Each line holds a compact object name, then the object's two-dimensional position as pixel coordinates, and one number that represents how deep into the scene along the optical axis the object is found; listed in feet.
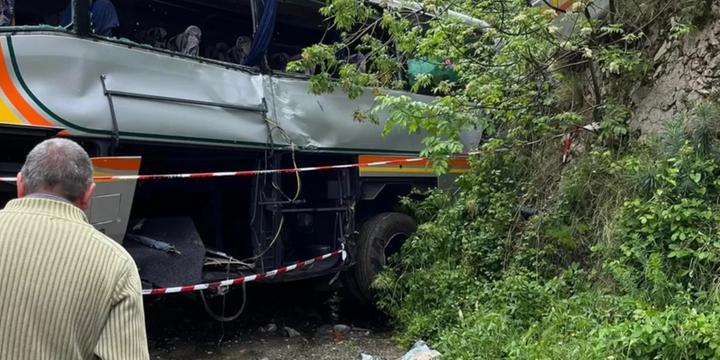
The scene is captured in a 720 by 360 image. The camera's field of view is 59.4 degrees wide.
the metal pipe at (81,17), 13.85
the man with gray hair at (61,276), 5.17
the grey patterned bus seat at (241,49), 19.80
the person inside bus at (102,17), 14.82
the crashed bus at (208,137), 13.70
